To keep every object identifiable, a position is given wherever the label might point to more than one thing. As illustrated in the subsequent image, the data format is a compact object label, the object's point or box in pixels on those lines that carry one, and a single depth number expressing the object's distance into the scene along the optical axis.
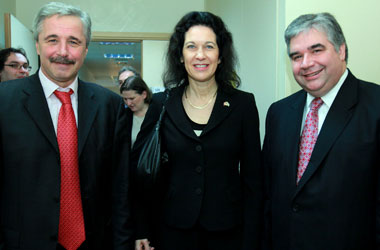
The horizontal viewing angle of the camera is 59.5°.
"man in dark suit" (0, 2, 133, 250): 1.34
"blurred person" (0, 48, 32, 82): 3.18
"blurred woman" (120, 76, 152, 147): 3.29
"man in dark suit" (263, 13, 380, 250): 1.38
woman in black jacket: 1.65
